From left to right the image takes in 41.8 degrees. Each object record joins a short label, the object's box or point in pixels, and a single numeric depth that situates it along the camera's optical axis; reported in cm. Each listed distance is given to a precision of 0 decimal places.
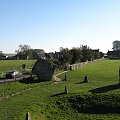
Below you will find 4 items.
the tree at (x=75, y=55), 4726
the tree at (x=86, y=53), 5524
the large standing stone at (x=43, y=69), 2614
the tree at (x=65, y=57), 4371
